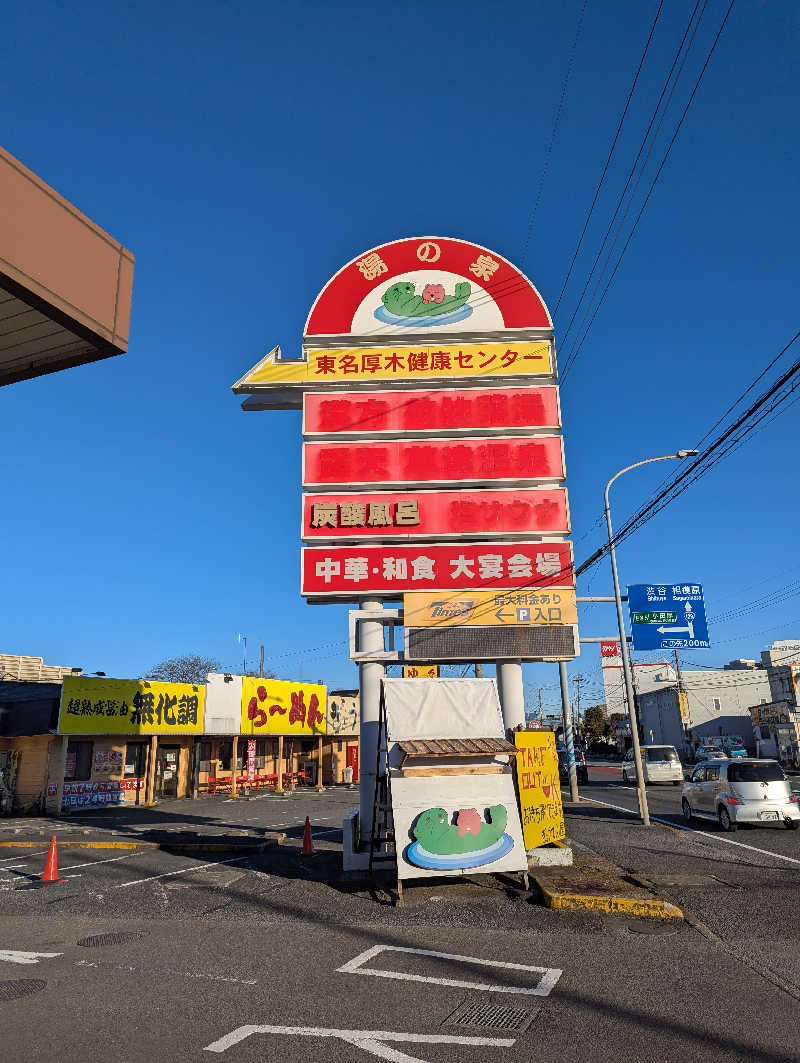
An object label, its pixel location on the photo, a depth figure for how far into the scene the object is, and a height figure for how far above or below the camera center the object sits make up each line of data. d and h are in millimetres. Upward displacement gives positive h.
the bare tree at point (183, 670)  94688 +10526
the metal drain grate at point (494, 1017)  5789 -2109
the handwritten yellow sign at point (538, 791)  12734 -793
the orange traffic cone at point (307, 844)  15180 -1848
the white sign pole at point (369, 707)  13641 +770
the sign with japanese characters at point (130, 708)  26484 +1799
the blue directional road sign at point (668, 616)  24703 +4010
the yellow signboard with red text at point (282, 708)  34438 +2078
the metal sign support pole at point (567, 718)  22877 +759
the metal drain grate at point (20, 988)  6652 -2043
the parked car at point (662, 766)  34125 -1120
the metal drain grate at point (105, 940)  8530 -2076
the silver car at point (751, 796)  17344 -1334
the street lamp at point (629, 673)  19656 +1963
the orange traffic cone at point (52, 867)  12891 -1851
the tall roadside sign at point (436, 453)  14406 +5855
